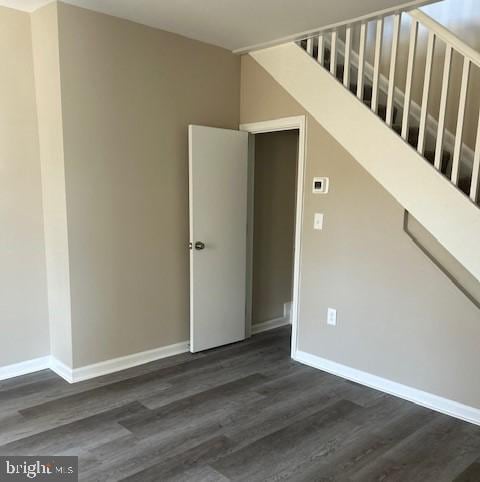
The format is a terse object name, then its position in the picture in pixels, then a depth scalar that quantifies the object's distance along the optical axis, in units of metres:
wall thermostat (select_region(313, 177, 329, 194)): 3.34
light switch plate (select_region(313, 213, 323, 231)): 3.41
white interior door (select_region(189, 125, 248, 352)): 3.54
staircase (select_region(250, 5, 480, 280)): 2.60
